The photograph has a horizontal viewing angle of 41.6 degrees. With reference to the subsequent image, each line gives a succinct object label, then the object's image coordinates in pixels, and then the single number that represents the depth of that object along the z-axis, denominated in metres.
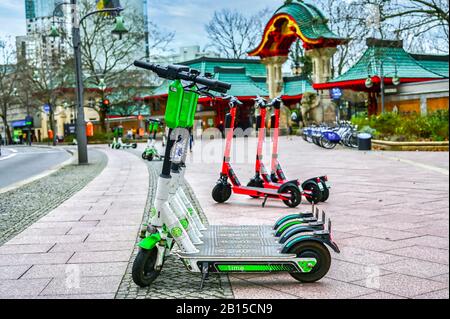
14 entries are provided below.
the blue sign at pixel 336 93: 32.72
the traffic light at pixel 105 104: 32.58
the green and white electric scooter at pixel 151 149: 19.93
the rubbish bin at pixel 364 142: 20.89
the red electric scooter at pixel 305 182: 7.76
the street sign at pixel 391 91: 29.67
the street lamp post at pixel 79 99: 17.38
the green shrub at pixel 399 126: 17.91
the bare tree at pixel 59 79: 40.21
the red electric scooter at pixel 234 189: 7.70
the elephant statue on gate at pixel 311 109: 35.20
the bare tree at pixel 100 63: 35.22
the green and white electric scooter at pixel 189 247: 3.75
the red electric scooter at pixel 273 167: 7.96
